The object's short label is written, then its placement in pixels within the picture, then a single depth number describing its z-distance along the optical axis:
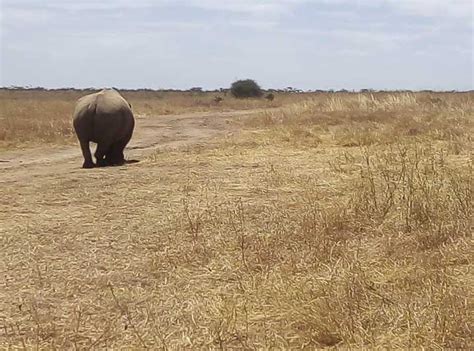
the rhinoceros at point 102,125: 13.77
